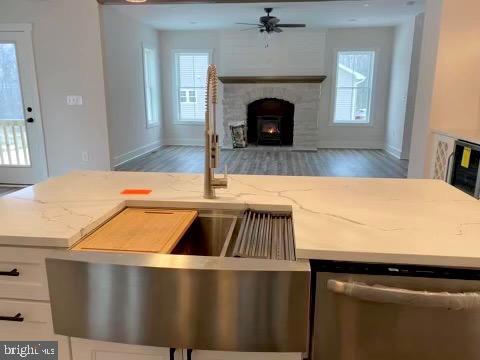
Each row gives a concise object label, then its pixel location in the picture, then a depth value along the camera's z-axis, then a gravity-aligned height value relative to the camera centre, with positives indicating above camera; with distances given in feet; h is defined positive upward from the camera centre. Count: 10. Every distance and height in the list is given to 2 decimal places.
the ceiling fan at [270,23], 19.38 +4.41
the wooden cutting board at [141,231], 3.73 -1.47
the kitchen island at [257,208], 3.34 -1.33
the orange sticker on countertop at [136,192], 5.18 -1.30
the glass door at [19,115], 15.42 -0.58
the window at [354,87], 25.68 +1.17
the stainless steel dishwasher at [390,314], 3.26 -1.94
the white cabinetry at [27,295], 3.67 -1.98
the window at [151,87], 24.43 +1.10
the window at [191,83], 26.91 +1.48
